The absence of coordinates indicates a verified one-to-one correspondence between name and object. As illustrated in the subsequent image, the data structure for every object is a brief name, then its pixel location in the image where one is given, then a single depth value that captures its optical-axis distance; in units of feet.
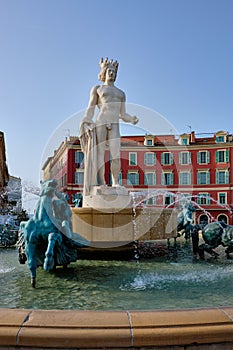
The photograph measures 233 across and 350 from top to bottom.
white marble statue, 26.99
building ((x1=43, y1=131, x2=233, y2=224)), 134.72
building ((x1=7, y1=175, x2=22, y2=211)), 105.87
